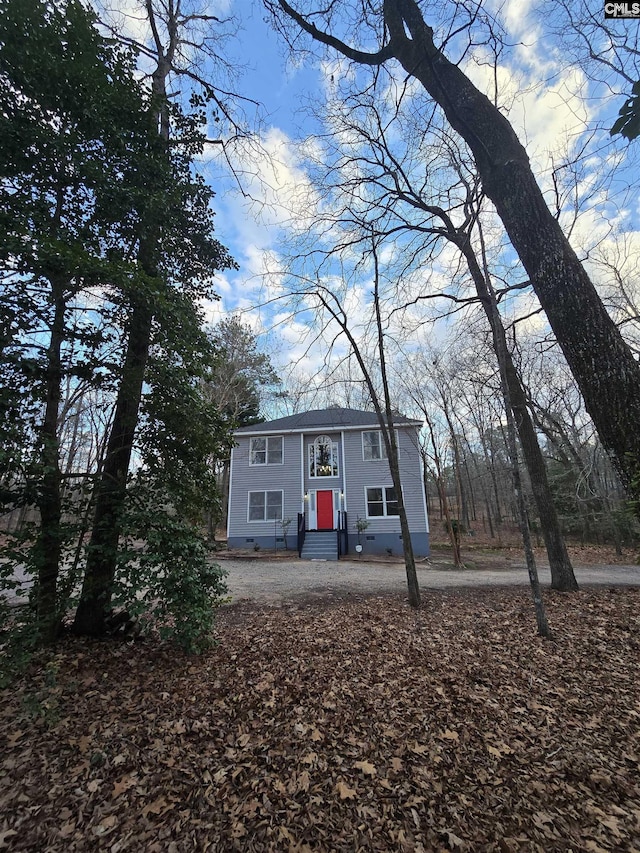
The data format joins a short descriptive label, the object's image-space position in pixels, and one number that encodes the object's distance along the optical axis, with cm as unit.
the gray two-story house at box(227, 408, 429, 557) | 1445
